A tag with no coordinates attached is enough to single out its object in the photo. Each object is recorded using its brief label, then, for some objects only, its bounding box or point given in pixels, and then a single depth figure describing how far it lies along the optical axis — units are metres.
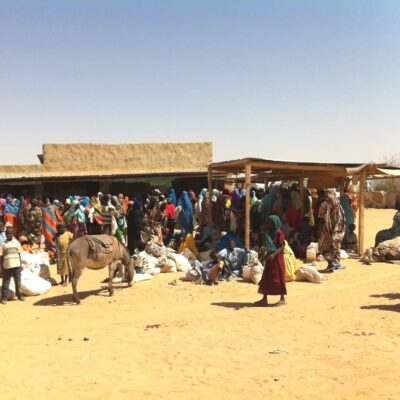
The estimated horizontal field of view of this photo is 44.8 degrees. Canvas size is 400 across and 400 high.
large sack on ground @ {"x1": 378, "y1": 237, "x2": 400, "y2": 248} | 12.13
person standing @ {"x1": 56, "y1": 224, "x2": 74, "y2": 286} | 9.91
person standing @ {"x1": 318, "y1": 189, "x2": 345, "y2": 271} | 11.04
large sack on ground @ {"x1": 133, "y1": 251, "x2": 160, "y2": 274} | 10.61
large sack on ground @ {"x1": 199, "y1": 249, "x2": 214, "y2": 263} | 11.52
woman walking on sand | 7.86
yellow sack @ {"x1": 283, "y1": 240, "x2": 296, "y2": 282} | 9.83
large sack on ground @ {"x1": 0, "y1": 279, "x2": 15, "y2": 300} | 8.81
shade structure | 11.49
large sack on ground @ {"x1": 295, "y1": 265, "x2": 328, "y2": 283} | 9.84
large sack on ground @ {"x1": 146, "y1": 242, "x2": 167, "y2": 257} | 11.14
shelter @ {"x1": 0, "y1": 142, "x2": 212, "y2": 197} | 20.97
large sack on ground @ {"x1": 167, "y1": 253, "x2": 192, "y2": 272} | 11.09
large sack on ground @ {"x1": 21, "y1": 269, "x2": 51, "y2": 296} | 9.09
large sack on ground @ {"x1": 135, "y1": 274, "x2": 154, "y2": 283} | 10.00
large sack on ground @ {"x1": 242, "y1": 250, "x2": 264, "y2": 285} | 9.73
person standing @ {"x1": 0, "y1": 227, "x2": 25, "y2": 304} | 8.47
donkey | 8.46
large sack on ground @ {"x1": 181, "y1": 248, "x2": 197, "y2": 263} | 11.77
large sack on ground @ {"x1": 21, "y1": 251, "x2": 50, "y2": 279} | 9.91
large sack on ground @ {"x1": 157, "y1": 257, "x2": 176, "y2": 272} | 10.86
